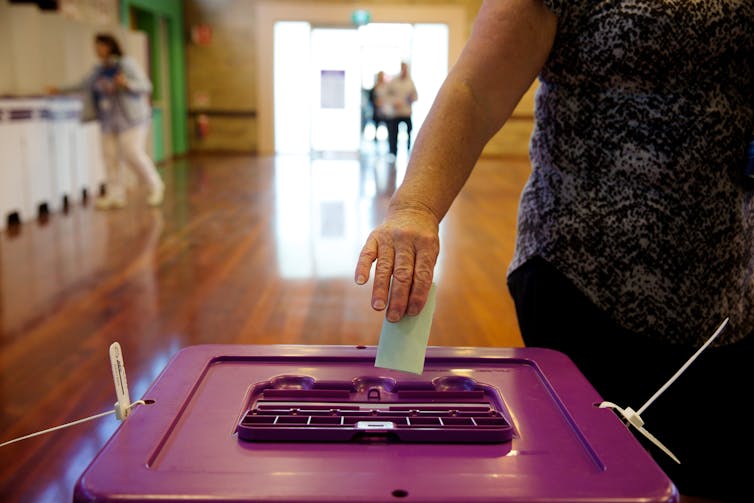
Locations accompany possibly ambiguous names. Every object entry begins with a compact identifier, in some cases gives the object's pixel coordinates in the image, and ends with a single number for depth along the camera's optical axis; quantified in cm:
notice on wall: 1338
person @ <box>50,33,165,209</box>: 664
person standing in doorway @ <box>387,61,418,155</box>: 1170
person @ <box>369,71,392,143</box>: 1179
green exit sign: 1248
